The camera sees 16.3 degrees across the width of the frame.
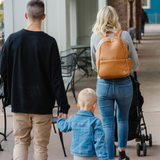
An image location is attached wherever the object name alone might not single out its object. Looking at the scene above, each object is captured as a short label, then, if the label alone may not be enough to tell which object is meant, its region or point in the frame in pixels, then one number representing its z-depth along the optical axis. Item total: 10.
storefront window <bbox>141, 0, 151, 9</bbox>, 86.15
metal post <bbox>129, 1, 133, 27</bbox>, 31.30
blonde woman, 5.58
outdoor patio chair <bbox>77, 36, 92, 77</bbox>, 17.63
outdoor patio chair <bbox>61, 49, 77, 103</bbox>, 12.61
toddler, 4.31
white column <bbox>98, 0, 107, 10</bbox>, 14.20
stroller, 6.61
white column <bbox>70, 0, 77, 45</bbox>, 20.38
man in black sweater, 4.68
